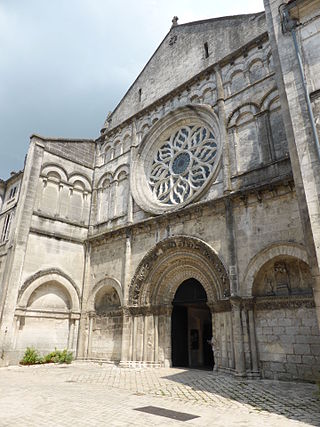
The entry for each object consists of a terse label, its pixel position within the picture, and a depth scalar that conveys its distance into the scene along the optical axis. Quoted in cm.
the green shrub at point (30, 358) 1256
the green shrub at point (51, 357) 1317
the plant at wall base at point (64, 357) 1347
